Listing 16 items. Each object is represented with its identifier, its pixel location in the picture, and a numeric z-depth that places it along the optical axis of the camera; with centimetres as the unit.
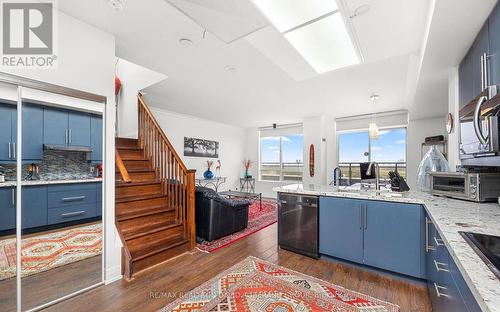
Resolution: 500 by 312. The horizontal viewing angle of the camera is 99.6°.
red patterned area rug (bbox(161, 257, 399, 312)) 184
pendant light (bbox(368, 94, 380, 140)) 416
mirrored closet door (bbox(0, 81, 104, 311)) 177
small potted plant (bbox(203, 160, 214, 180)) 651
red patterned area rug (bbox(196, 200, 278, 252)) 321
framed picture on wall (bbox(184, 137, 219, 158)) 634
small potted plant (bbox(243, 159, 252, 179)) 782
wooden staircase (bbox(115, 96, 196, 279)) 258
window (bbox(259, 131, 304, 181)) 744
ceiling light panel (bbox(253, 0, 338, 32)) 171
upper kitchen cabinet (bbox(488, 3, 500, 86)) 133
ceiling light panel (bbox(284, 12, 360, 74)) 202
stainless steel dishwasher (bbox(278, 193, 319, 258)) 278
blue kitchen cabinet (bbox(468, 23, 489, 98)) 156
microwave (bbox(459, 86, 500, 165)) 112
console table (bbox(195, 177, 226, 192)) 640
